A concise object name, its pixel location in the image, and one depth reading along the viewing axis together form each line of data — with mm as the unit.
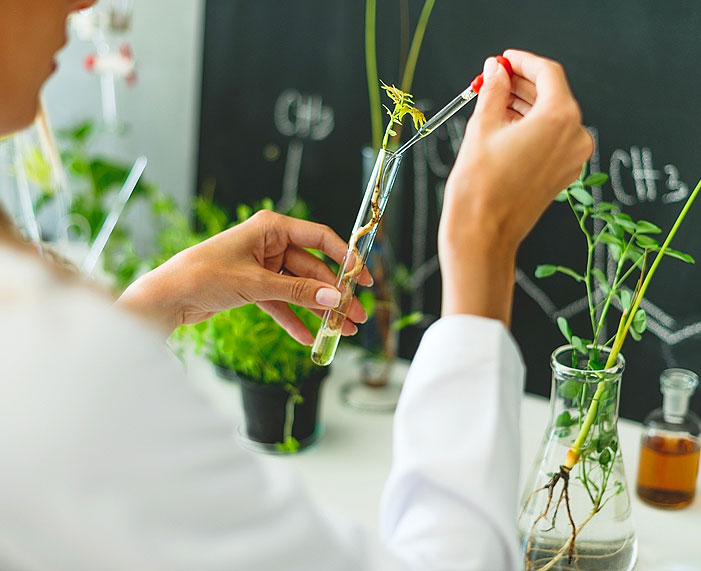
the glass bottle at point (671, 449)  984
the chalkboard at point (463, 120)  1096
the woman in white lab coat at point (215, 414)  394
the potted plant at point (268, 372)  1109
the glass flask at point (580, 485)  794
